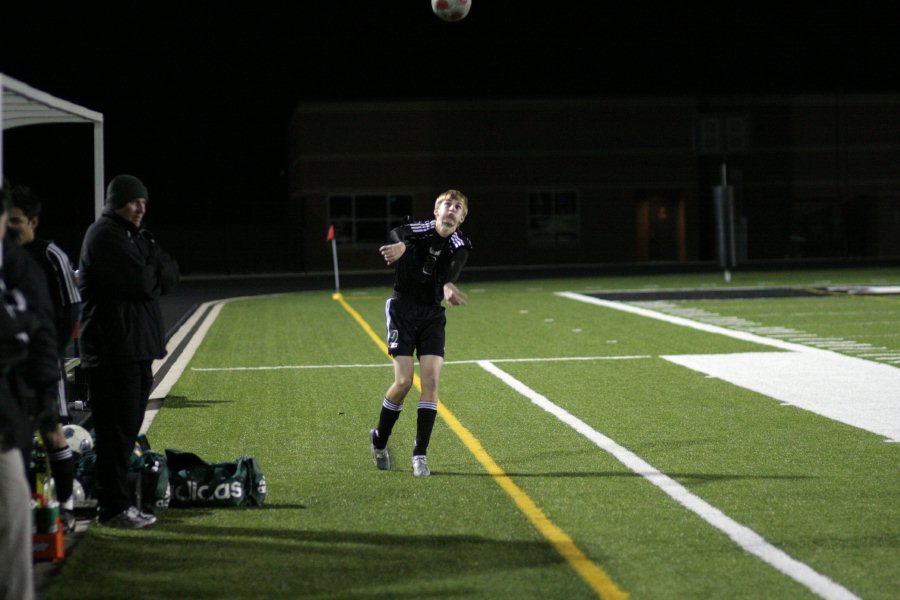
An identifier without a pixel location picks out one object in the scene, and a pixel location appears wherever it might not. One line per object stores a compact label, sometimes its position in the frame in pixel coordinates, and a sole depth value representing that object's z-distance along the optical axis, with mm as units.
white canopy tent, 11993
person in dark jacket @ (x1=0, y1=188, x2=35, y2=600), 9427
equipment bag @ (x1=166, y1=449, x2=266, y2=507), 14838
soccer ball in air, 31192
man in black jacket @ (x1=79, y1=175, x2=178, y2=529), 13487
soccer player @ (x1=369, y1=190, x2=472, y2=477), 16556
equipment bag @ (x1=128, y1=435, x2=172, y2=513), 14237
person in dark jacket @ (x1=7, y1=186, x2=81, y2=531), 13404
